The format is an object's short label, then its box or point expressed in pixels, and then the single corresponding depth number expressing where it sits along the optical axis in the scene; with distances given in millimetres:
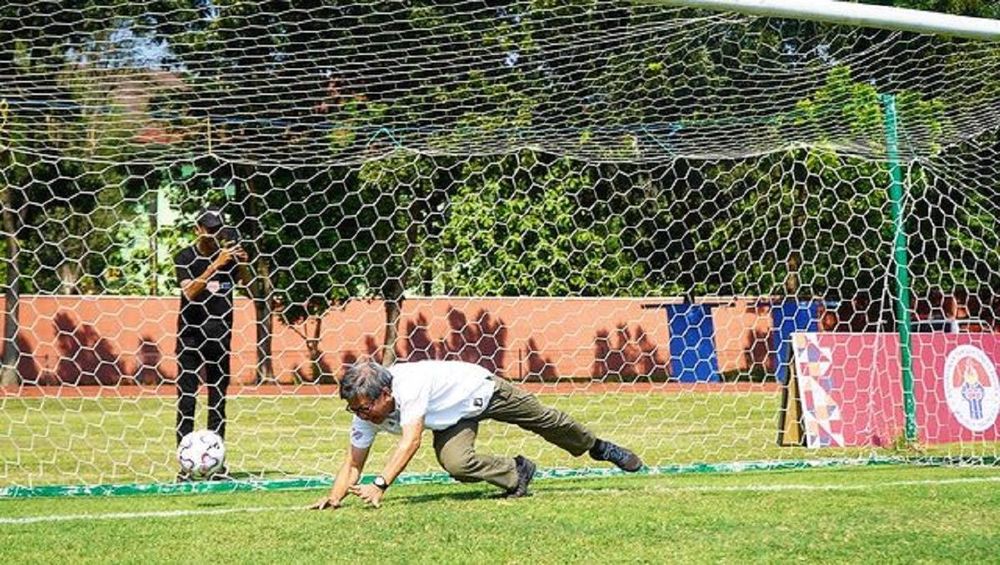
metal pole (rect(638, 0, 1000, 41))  14234
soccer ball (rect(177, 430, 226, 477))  15570
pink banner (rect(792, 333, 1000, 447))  20750
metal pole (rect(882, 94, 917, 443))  19906
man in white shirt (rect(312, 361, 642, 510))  12961
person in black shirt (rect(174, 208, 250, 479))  16312
